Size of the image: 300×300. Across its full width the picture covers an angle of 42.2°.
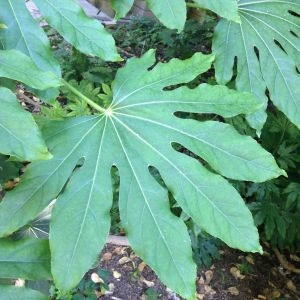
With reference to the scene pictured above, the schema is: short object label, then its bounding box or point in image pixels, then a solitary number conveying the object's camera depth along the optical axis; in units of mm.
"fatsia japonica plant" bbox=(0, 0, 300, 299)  711
